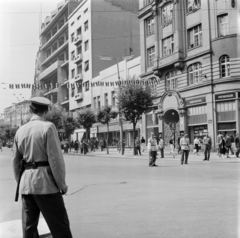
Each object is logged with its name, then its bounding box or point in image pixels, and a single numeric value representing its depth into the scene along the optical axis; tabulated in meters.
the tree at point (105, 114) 35.03
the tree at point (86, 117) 40.12
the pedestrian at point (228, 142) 22.59
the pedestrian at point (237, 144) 21.51
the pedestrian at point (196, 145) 25.39
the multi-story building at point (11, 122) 54.24
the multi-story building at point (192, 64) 26.67
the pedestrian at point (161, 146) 23.58
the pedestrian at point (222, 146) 21.09
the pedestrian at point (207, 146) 20.20
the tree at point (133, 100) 27.75
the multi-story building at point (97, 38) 47.71
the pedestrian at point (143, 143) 33.56
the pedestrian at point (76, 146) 39.59
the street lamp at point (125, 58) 29.53
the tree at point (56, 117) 46.84
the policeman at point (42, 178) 3.19
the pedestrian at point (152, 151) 16.12
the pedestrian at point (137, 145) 28.31
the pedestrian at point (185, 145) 17.33
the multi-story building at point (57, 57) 59.03
